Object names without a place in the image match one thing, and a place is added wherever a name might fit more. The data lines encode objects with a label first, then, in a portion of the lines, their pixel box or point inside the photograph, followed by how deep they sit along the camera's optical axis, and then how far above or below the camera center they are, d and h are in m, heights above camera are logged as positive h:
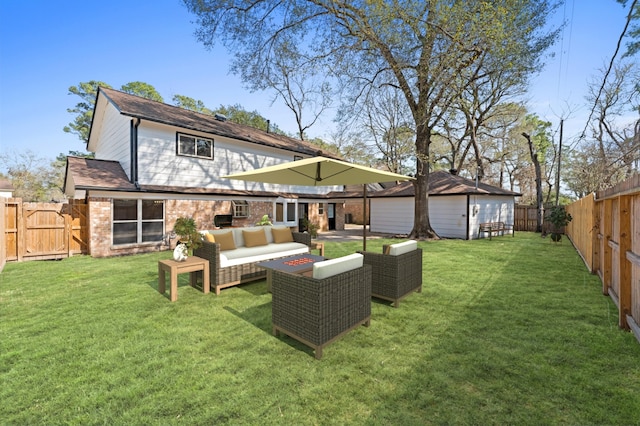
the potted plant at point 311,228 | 8.14 -0.45
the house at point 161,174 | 9.32 +1.50
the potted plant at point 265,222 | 8.07 -0.27
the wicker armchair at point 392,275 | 4.40 -1.03
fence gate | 8.03 -0.52
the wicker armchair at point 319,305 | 3.00 -1.10
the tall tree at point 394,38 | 9.27 +6.74
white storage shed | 14.45 +0.38
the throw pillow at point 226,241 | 5.88 -0.60
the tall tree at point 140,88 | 26.31 +12.05
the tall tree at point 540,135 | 25.29 +7.50
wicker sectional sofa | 5.21 -0.88
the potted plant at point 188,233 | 5.27 -0.40
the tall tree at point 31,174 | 24.81 +3.63
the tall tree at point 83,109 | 24.78 +9.61
